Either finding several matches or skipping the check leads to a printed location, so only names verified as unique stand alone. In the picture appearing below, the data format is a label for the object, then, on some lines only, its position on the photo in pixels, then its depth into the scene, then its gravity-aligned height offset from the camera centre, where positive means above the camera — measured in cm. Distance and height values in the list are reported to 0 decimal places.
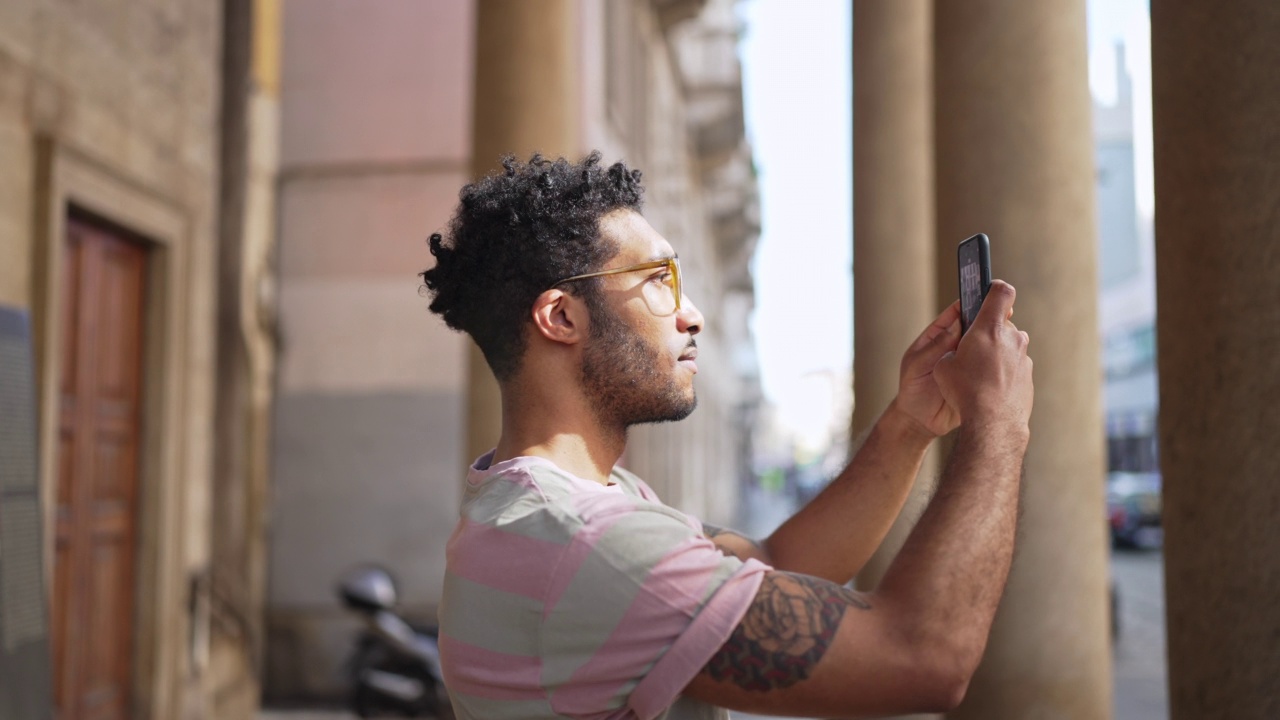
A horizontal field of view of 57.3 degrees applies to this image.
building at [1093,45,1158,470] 4466 +486
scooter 951 -214
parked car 2558 -244
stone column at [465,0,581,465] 568 +153
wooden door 669 -40
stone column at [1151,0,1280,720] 192 +9
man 164 -19
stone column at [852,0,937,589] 599 +107
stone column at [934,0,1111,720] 363 +35
